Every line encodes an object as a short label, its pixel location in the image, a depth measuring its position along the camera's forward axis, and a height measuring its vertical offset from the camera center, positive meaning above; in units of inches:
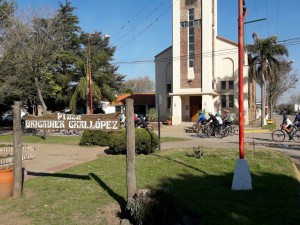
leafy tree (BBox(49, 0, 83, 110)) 1419.3 +149.7
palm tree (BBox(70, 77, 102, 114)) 1354.6 +79.7
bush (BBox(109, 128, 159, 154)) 523.2 -46.0
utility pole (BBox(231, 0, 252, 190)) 306.8 -30.2
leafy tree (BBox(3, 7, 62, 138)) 932.6 +187.7
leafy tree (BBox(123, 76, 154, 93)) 3575.3 +280.7
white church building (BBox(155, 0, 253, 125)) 1337.4 +184.3
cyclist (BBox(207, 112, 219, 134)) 843.4 -27.2
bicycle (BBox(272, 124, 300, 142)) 746.2 -53.6
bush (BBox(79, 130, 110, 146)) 642.2 -48.5
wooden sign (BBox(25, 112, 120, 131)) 299.0 -8.1
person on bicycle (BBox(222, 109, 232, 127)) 874.1 -21.3
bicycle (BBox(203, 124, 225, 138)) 852.6 -50.3
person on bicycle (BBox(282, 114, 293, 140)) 745.0 -36.5
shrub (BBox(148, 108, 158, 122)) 1390.3 -21.8
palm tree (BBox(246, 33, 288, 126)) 1283.2 +205.8
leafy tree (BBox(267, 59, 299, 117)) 2137.1 +181.5
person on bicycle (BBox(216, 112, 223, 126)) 850.1 -25.0
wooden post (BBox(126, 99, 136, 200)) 247.1 -29.1
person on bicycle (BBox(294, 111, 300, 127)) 756.4 -24.0
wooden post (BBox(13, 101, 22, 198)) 293.0 -35.0
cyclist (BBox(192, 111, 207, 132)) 921.5 -29.3
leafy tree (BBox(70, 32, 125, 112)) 1367.4 +132.3
